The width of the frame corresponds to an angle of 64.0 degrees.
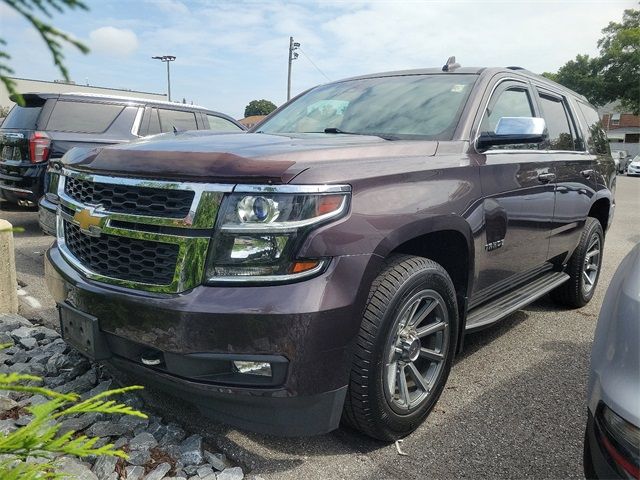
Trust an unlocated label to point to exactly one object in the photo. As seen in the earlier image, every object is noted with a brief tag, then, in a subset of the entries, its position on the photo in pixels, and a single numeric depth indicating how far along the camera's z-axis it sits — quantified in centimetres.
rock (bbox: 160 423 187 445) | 238
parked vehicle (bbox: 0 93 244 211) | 652
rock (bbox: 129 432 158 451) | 229
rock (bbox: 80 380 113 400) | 276
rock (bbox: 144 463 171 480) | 212
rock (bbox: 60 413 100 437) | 244
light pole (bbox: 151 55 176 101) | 4529
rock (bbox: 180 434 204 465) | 225
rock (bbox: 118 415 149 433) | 244
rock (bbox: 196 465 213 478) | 216
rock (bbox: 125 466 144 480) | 213
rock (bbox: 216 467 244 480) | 213
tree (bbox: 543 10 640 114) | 3950
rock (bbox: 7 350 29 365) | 311
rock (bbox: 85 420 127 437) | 240
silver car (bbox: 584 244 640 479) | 145
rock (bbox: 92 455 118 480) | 213
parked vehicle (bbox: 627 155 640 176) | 3062
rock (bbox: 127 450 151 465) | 222
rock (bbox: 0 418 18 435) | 241
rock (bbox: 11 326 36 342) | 339
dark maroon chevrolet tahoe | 196
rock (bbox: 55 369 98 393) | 281
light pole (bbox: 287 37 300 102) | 3161
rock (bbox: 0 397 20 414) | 261
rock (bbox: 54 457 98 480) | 208
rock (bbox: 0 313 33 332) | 355
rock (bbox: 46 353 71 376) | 299
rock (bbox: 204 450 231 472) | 222
